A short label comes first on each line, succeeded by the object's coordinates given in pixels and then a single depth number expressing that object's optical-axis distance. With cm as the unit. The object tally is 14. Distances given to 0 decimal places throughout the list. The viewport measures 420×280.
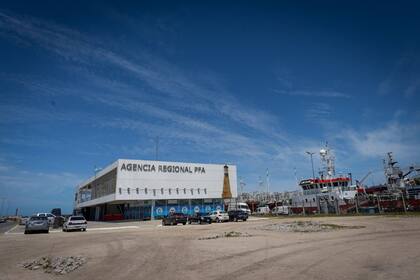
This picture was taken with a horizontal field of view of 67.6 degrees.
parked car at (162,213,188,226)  4278
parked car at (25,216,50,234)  3148
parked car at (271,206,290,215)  7421
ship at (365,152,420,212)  4872
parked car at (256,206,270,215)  9242
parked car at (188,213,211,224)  4491
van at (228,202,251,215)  7206
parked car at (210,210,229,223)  4647
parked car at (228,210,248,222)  4784
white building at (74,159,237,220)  5922
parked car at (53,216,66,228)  4262
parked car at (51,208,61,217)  8712
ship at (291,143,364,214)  6375
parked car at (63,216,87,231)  3419
